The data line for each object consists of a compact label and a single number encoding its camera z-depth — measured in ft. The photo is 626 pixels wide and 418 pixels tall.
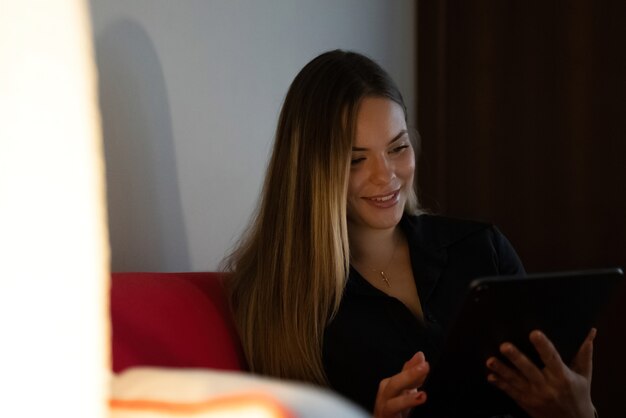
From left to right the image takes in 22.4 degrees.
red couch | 5.90
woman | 6.79
